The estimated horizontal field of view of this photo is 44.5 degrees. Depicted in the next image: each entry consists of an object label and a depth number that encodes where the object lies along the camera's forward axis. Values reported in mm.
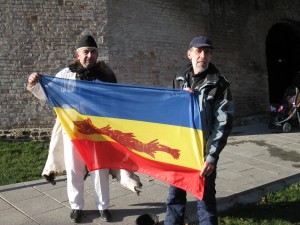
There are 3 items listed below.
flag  3812
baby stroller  9766
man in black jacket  3400
